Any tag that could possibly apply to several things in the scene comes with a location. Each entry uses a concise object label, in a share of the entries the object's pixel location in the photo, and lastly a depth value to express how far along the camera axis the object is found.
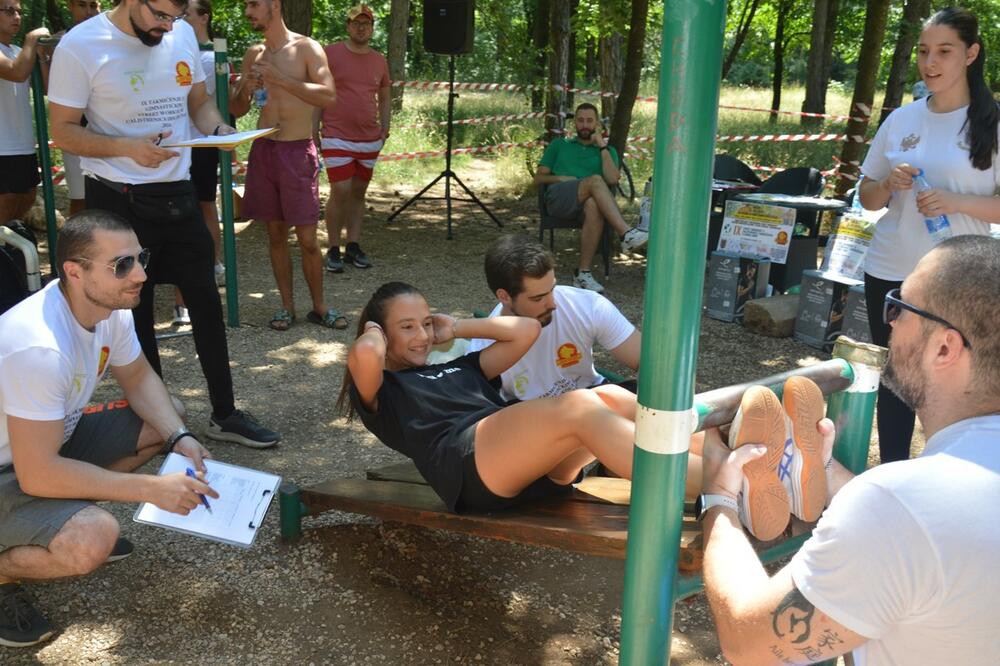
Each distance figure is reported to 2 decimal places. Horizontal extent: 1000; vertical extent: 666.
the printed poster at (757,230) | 6.81
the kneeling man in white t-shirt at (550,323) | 3.54
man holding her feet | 1.40
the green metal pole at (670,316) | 1.48
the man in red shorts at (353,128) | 7.62
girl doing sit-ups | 2.62
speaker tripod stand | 9.05
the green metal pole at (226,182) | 5.67
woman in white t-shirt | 3.34
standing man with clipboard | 3.79
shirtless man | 5.70
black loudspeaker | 9.25
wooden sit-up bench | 2.11
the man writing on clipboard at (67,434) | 2.70
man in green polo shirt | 7.53
